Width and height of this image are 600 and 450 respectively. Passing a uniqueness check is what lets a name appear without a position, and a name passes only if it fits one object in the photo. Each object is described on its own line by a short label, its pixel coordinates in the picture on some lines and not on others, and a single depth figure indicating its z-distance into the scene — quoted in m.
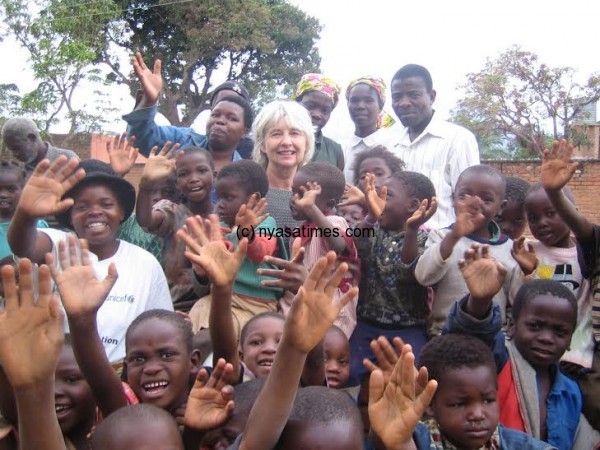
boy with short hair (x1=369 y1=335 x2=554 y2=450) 1.93
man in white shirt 4.16
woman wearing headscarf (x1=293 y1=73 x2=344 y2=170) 4.61
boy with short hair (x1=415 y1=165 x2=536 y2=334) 3.00
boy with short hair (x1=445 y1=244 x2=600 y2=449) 2.62
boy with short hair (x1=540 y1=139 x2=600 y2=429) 3.01
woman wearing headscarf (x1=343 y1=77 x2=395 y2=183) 4.71
